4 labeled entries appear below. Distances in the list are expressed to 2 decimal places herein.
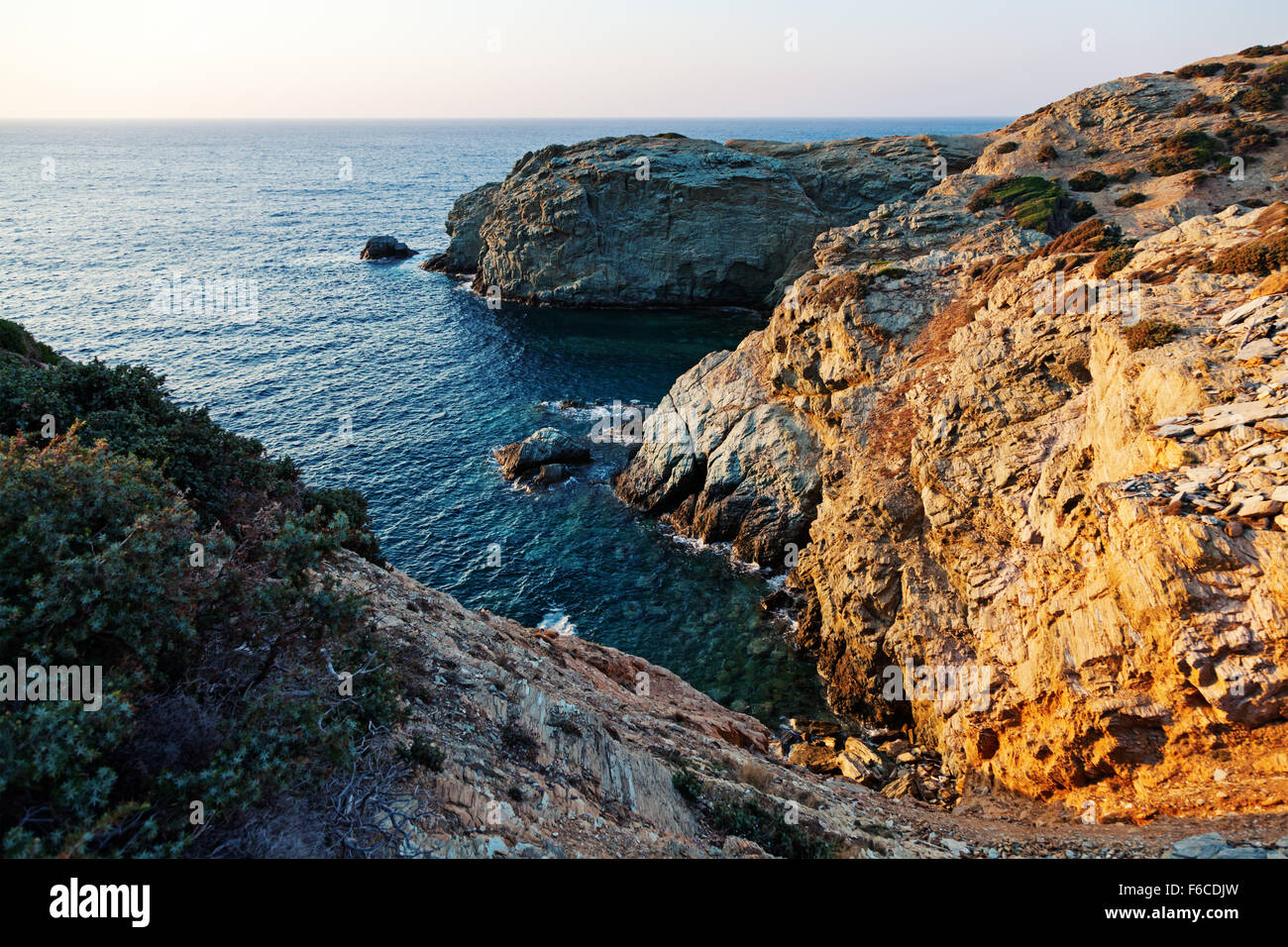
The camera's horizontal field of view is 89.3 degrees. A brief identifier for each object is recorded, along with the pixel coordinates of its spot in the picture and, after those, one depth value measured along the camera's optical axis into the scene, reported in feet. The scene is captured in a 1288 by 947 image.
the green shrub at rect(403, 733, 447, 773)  41.06
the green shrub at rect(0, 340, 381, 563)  58.03
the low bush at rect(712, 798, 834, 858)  50.93
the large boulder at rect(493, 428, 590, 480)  168.66
